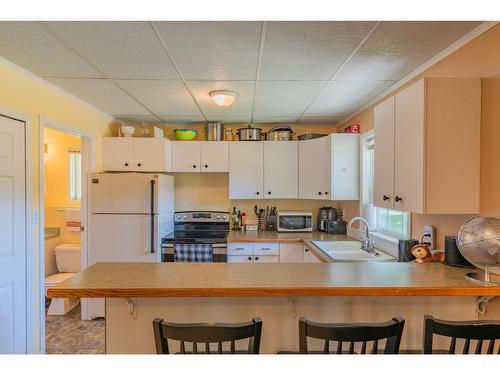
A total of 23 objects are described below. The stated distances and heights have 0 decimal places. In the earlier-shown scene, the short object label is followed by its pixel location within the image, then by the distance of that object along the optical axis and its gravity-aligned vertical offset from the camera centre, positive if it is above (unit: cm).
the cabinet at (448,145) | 161 +21
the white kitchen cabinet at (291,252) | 334 -76
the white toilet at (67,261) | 355 -95
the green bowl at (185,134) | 378 +64
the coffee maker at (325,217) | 376 -42
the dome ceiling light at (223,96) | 257 +77
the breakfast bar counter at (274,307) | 149 -63
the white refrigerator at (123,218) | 317 -36
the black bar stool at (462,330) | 105 -52
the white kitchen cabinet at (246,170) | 374 +18
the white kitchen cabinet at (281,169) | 375 +19
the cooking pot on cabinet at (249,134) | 375 +64
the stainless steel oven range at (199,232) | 331 -61
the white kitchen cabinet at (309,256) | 286 -72
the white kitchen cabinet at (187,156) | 374 +36
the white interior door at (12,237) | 204 -38
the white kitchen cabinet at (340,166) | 326 +20
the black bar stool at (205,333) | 102 -52
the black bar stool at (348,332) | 102 -51
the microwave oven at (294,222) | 371 -47
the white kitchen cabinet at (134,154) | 353 +36
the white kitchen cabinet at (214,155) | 374 +37
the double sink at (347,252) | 247 -62
